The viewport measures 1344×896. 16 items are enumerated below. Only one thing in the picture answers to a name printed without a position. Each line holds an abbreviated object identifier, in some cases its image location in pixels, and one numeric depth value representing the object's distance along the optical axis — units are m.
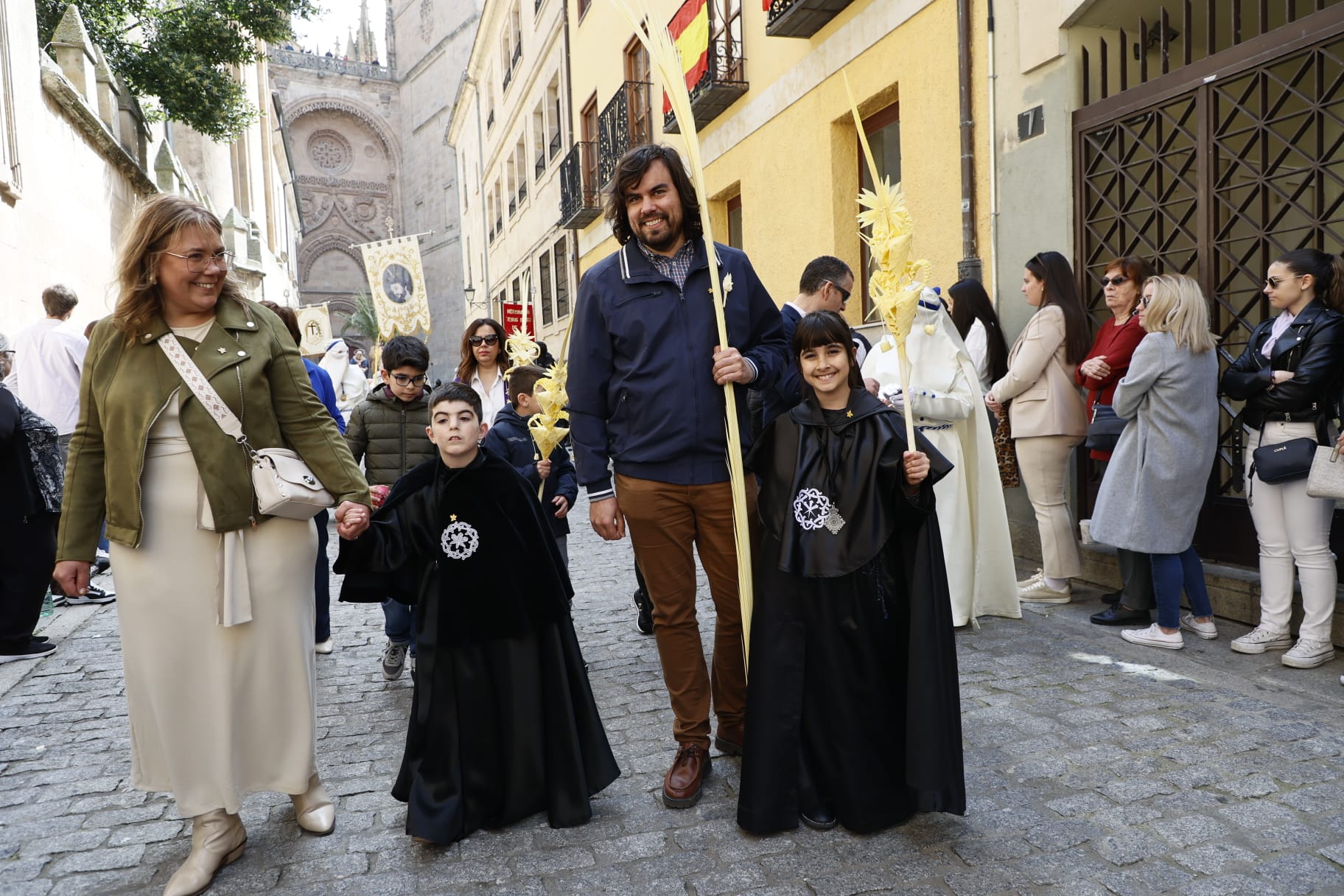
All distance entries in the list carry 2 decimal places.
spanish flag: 11.23
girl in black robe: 2.99
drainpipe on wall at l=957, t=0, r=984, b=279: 7.14
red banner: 14.32
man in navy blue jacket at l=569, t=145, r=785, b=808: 3.23
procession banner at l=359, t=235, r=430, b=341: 16.31
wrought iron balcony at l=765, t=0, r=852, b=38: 8.68
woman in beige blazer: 5.72
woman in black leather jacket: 4.40
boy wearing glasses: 4.89
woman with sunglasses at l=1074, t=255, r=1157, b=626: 5.25
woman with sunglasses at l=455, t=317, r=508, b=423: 5.89
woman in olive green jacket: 2.86
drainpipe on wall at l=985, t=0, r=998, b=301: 7.04
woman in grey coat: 4.75
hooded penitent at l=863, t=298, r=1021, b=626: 5.28
